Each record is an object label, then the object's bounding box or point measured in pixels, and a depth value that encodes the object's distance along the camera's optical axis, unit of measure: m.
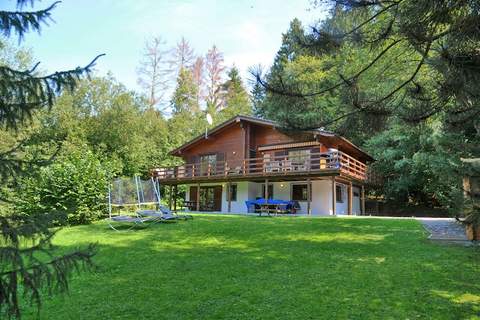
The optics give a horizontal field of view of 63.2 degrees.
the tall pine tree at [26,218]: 2.25
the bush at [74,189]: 12.02
